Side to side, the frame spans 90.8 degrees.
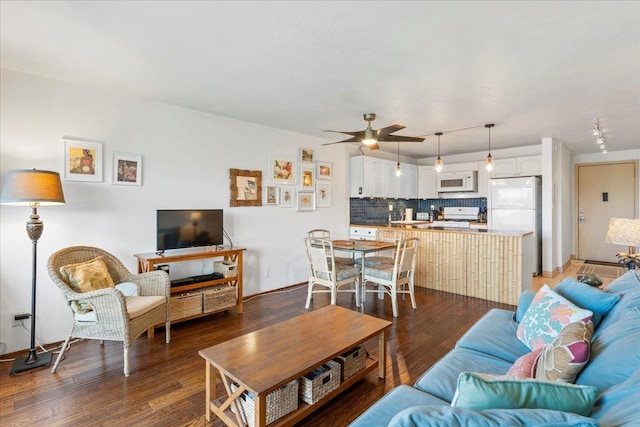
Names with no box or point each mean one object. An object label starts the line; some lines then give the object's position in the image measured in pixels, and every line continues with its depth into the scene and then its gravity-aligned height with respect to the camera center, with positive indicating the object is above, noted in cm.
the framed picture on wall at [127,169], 321 +49
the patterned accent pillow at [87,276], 258 -50
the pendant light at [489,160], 429 +79
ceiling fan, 343 +88
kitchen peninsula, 409 -64
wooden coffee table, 165 -83
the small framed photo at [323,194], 523 +36
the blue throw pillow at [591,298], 172 -48
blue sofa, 81 -57
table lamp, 256 -16
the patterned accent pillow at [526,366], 138 -68
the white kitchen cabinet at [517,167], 559 +90
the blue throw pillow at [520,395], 94 -54
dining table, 379 -38
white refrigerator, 541 +16
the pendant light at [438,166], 455 +72
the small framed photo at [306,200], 494 +24
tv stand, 313 -65
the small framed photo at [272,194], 454 +31
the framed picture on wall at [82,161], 294 +53
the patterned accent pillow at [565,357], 128 -59
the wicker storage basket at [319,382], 189 -103
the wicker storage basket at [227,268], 367 -62
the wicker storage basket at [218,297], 338 -90
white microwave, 635 +71
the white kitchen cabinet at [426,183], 697 +74
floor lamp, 237 +14
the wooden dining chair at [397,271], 369 -68
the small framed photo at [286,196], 472 +29
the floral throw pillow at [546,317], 166 -57
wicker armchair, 242 -76
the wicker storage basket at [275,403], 171 -104
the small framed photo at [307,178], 496 +61
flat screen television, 332 -14
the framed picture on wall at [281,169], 457 +69
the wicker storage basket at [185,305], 316 -91
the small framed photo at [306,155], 495 +96
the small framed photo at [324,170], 524 +77
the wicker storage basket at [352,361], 212 -101
